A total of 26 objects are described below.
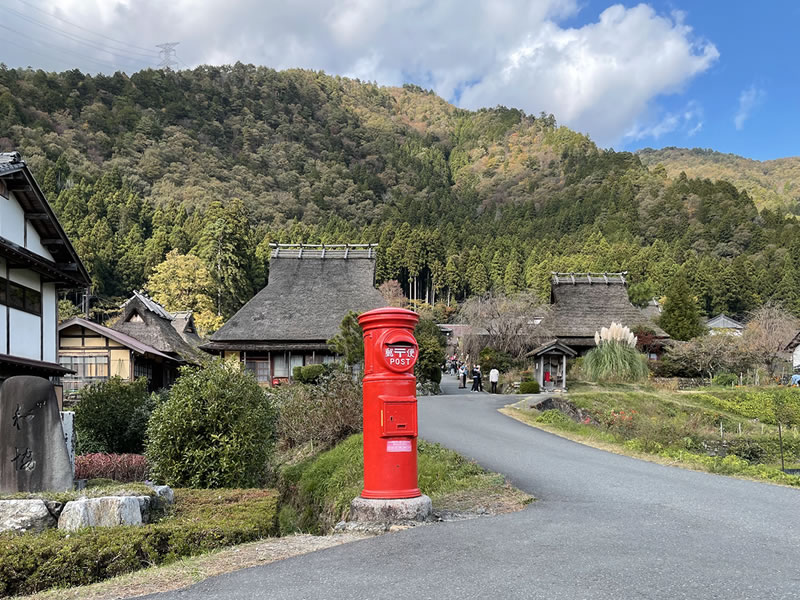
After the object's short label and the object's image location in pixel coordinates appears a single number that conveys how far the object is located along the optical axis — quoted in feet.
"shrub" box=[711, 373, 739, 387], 116.67
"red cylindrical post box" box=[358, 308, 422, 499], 27.20
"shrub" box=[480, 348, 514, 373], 126.93
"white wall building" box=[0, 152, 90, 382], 53.67
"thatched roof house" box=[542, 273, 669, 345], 136.26
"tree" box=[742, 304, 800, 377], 130.82
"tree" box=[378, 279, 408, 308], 252.42
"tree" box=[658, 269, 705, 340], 146.00
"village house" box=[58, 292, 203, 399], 99.71
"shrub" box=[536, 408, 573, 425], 68.59
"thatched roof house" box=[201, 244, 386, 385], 115.75
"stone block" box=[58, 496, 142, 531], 24.57
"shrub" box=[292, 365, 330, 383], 96.68
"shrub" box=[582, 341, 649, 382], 97.86
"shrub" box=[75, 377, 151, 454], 59.21
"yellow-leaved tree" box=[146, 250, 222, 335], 184.96
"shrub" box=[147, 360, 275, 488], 38.83
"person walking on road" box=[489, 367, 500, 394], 112.52
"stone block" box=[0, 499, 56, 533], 24.39
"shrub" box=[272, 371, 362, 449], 53.98
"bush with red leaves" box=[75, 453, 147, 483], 45.68
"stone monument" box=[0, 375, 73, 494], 30.37
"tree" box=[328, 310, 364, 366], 80.28
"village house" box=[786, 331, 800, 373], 162.09
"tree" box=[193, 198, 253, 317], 194.49
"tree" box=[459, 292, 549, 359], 134.62
